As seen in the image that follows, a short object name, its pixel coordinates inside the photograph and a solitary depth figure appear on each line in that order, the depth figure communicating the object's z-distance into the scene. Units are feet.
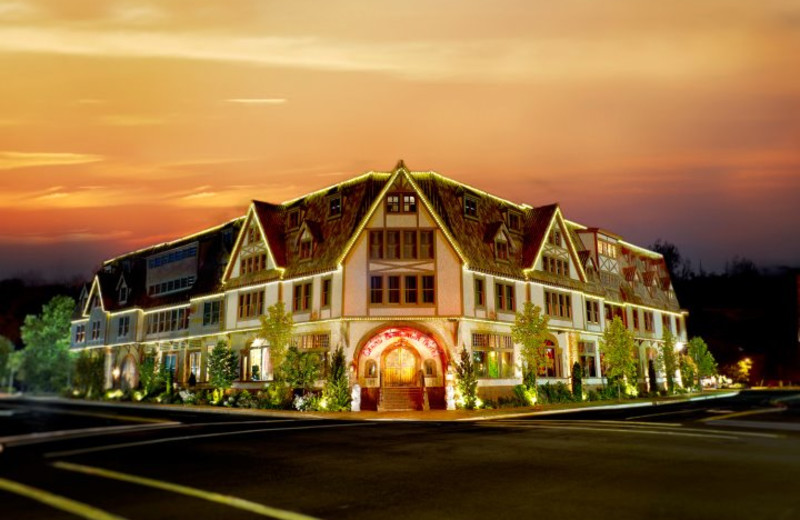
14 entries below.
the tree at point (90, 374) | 169.58
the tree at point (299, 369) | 111.14
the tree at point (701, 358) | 184.75
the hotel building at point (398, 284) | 112.47
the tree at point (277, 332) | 116.16
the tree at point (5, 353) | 224.33
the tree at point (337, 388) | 105.81
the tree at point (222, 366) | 129.18
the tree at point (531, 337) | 118.52
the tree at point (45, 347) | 210.79
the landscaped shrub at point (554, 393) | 122.72
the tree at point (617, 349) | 138.72
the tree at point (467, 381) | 107.86
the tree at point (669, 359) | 164.76
